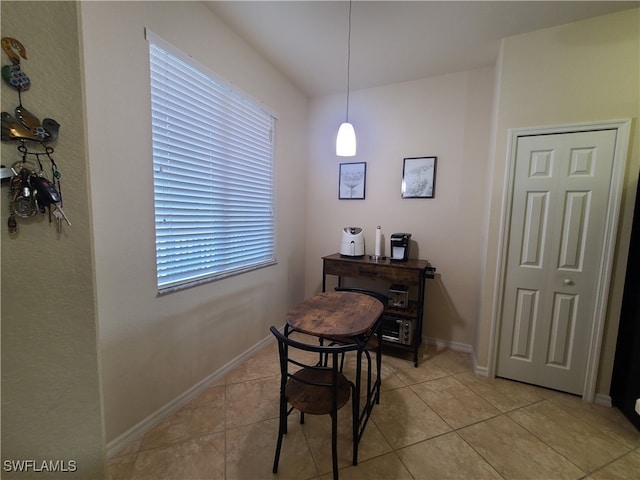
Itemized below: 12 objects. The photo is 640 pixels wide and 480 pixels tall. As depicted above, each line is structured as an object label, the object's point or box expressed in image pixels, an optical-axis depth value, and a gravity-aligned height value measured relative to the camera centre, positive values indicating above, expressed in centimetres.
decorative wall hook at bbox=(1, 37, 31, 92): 56 +33
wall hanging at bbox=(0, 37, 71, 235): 58 +15
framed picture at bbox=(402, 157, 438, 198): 269 +51
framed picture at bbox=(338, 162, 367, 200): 300 +50
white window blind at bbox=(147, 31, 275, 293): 165 +36
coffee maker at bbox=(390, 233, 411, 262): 262 -24
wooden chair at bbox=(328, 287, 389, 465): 140 -102
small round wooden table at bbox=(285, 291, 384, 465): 133 -57
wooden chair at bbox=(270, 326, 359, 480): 121 -95
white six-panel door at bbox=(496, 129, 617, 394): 189 -21
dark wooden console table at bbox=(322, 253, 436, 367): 239 -51
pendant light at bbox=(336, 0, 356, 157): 193 +62
